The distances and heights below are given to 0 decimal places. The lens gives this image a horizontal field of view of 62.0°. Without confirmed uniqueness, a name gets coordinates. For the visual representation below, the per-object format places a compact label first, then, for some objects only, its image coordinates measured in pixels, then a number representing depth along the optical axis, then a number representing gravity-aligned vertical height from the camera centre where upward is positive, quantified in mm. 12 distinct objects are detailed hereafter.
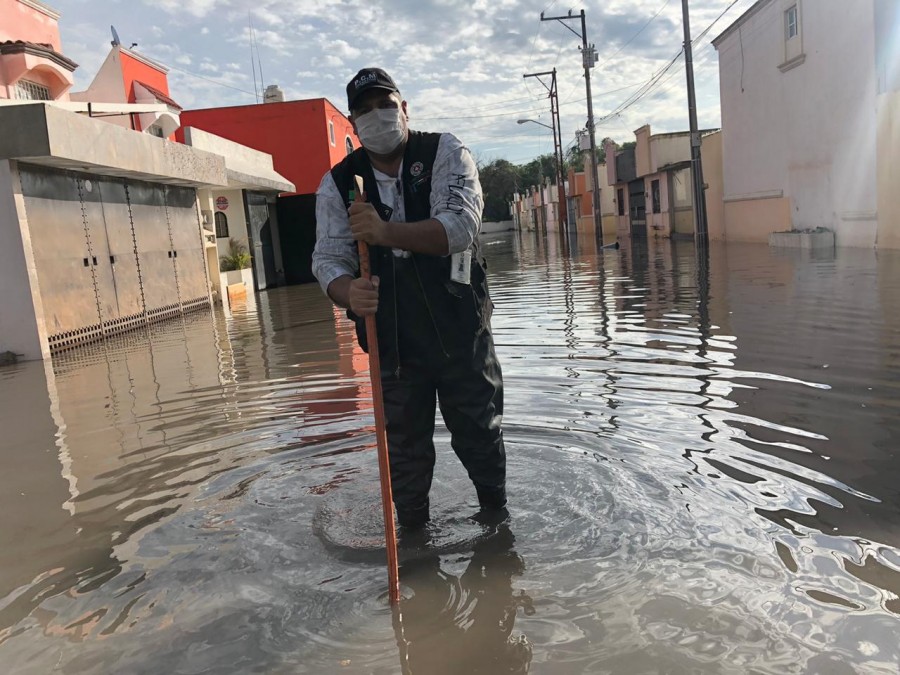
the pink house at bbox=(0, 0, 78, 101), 13734 +4184
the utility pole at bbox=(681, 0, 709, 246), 21141 +1497
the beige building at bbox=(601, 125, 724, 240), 26594 +1542
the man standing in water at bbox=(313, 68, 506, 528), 2930 -145
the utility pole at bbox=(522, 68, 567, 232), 47422 +4933
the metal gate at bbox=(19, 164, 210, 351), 10453 +320
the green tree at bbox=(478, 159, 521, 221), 95250 +6445
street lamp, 46656 +2775
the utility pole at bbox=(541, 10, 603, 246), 33156 +7102
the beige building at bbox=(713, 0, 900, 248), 15016 +2087
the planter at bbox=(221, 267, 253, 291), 18859 -458
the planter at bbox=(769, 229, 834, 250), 17547 -776
